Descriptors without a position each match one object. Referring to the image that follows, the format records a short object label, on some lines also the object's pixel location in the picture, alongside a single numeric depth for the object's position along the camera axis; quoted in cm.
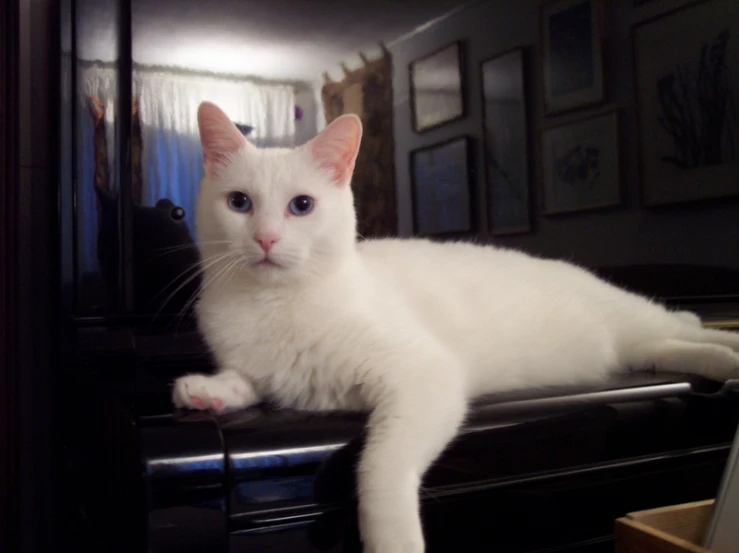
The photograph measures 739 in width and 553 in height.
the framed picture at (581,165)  142
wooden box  67
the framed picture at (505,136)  138
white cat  74
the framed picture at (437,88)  132
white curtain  106
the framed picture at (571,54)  142
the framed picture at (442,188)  133
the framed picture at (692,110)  148
